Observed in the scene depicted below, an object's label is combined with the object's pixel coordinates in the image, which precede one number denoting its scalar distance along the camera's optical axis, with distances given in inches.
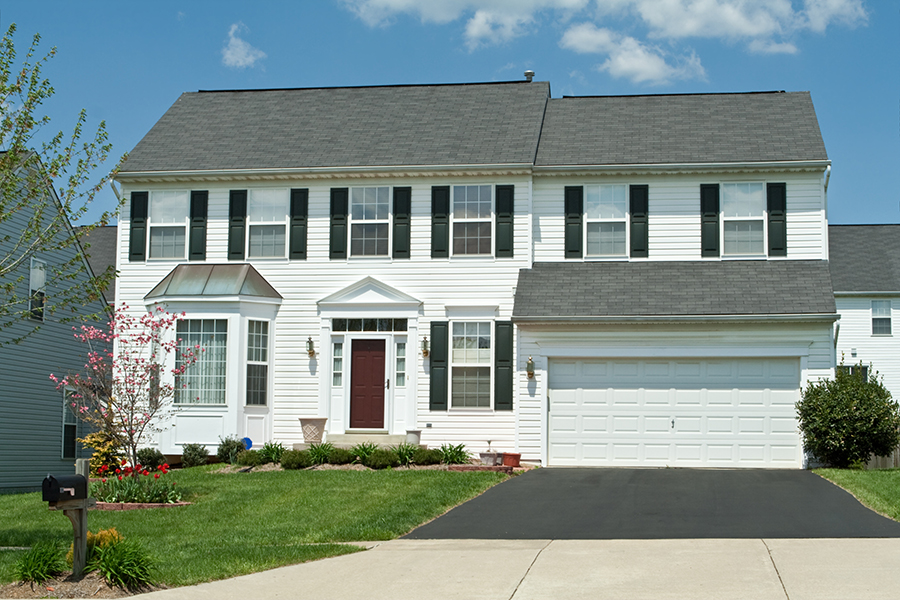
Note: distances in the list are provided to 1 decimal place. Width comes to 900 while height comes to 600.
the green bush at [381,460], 700.7
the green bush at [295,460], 708.7
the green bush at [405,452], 714.2
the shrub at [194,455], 764.0
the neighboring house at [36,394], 890.1
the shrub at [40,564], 338.6
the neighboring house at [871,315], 1362.0
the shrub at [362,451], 714.8
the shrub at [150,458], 740.6
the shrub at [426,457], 715.4
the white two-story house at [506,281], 737.6
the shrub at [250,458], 722.8
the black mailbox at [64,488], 327.3
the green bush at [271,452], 737.6
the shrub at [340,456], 719.1
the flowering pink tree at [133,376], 671.1
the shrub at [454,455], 730.2
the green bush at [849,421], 684.1
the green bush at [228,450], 760.6
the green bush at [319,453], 722.8
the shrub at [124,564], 336.2
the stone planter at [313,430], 764.0
